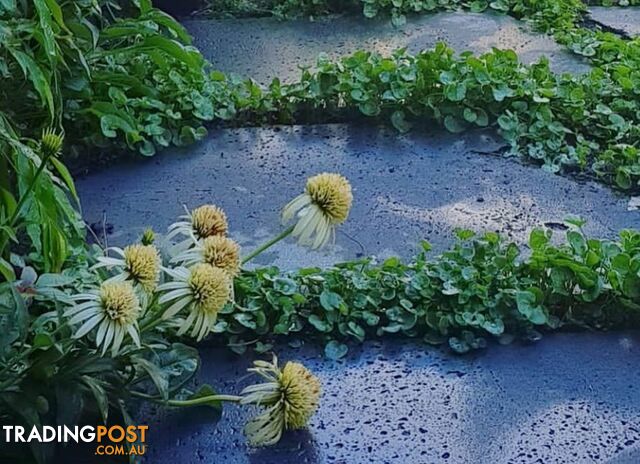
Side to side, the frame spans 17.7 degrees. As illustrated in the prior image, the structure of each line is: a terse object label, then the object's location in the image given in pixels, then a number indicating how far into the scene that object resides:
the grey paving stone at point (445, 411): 1.59
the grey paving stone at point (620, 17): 2.59
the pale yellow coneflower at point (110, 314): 1.48
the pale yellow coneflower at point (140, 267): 1.52
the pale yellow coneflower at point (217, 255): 1.54
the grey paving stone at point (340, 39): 2.41
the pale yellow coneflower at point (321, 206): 1.55
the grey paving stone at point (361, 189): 1.90
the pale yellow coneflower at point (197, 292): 1.51
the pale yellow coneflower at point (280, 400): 1.55
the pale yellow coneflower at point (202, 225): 1.58
